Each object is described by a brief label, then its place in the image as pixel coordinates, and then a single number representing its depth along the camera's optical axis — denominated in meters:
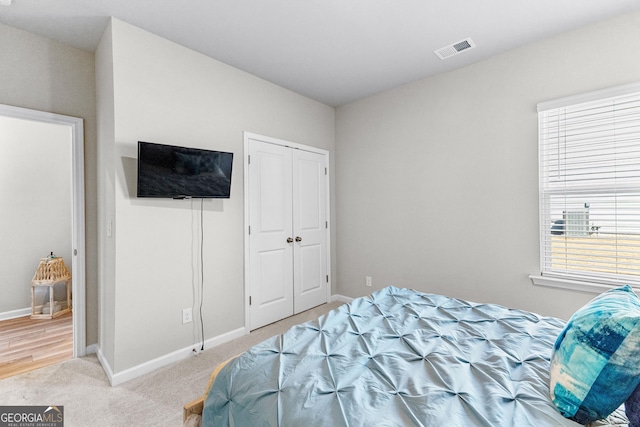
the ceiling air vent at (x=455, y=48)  2.63
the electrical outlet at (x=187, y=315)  2.65
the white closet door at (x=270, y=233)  3.23
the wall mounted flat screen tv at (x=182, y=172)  2.28
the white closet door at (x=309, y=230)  3.72
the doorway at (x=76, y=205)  2.44
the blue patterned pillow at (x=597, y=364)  0.92
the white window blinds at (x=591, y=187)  2.28
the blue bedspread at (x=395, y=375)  1.02
